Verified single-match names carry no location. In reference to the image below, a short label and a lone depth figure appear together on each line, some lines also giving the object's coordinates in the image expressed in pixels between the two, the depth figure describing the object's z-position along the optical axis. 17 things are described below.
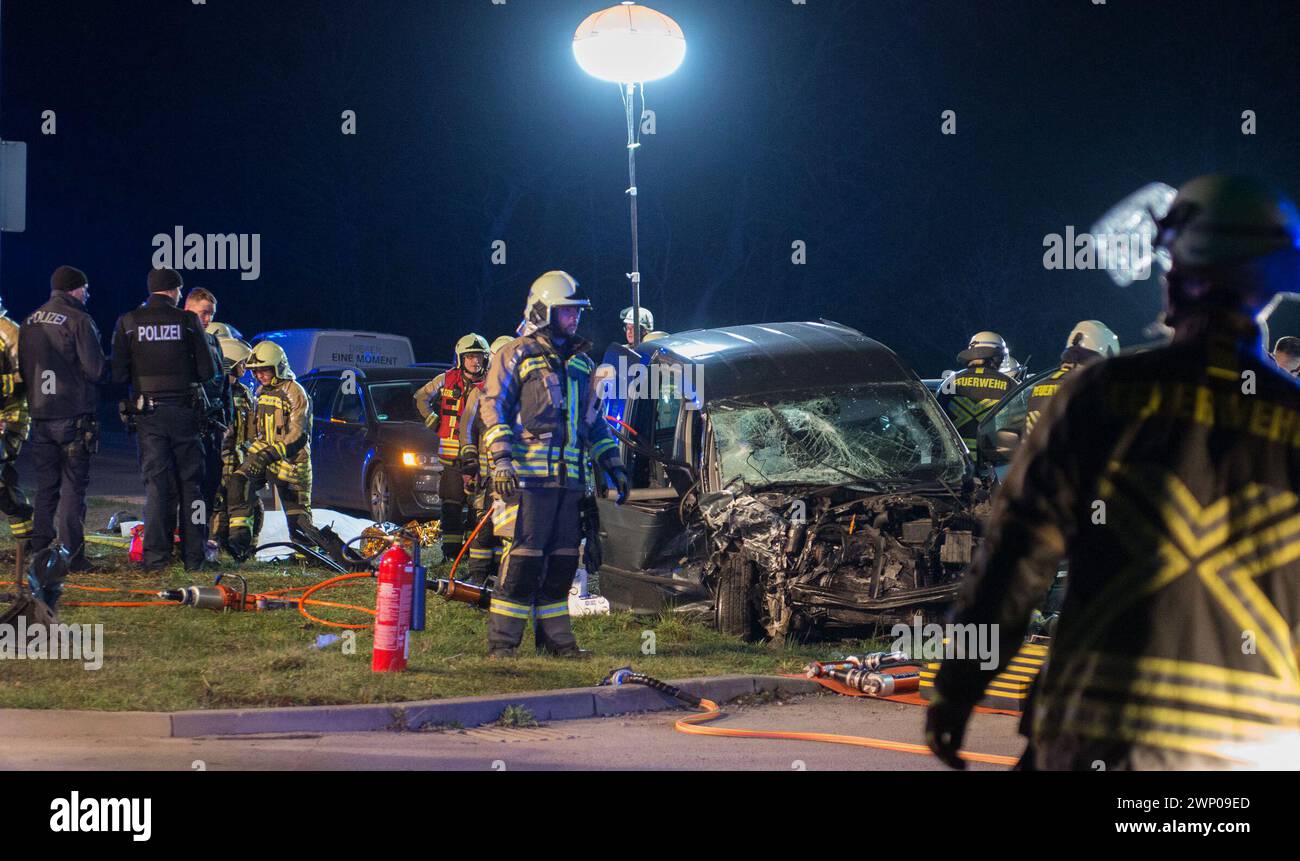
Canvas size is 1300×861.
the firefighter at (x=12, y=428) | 9.71
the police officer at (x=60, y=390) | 10.85
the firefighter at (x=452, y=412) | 12.35
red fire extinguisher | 8.01
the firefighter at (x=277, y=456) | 12.55
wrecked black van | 8.97
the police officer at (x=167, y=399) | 11.66
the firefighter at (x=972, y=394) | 11.30
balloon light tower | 12.46
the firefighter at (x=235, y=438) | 12.93
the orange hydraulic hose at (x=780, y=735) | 6.60
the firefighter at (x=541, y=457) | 8.67
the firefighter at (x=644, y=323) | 14.30
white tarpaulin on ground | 13.31
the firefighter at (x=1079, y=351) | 9.41
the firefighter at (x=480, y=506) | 10.65
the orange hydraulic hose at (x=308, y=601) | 9.49
